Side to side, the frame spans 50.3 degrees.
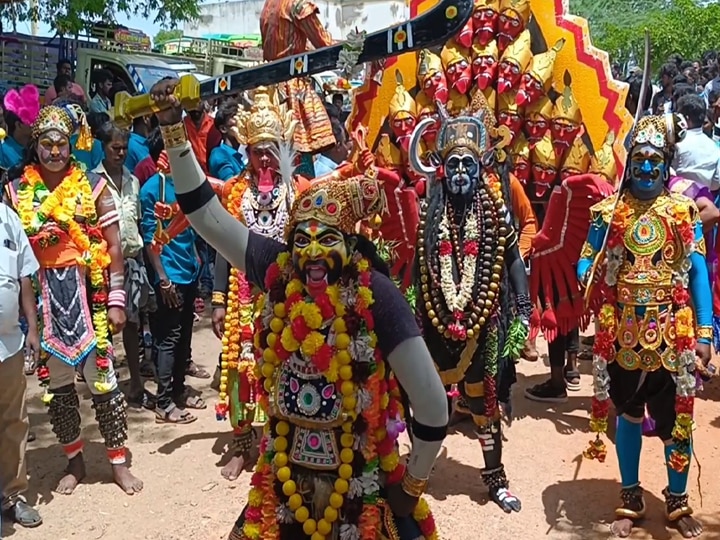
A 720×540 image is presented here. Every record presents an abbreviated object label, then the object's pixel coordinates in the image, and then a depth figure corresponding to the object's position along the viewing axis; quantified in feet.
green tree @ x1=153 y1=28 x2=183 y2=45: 125.00
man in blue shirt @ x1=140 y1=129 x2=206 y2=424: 18.78
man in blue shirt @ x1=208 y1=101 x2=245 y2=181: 20.33
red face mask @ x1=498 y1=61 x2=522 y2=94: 18.67
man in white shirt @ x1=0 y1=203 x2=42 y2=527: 13.17
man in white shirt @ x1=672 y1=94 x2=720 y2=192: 19.93
